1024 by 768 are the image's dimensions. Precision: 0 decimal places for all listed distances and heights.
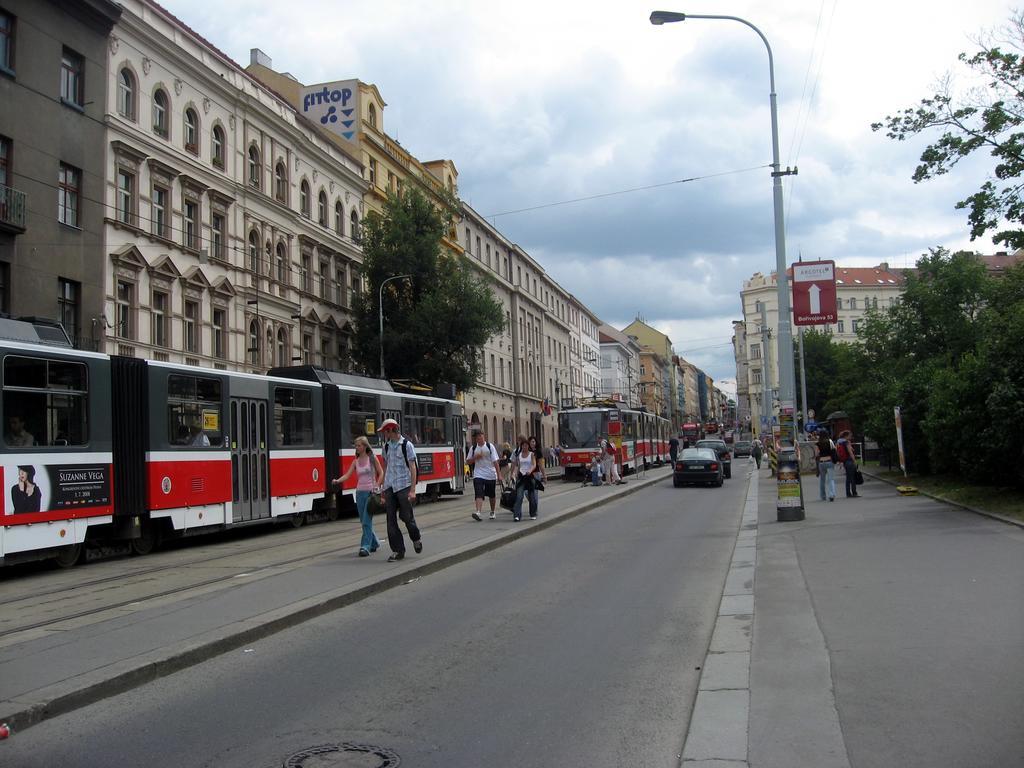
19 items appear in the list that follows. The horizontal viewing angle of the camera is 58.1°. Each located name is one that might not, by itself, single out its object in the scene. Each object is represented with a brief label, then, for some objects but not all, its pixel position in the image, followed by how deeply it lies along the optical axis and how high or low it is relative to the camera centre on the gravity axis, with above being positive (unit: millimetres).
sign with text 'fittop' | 46094 +16893
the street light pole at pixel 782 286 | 18359 +2881
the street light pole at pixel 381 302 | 40153 +6373
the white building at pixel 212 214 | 28312 +8697
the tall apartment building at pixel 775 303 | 110750 +15934
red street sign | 19141 +2891
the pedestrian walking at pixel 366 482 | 12664 -484
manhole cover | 4734 -1620
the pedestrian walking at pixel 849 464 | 22906 -826
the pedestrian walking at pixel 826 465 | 21875 -808
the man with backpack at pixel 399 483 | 12141 -485
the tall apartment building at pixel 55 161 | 23703 +8114
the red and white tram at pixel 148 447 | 12430 +116
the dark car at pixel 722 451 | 41344 -732
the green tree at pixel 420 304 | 41250 +6401
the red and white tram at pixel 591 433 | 38156 +272
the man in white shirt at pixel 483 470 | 19173 -572
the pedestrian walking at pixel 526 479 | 18578 -756
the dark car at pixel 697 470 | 32469 -1204
